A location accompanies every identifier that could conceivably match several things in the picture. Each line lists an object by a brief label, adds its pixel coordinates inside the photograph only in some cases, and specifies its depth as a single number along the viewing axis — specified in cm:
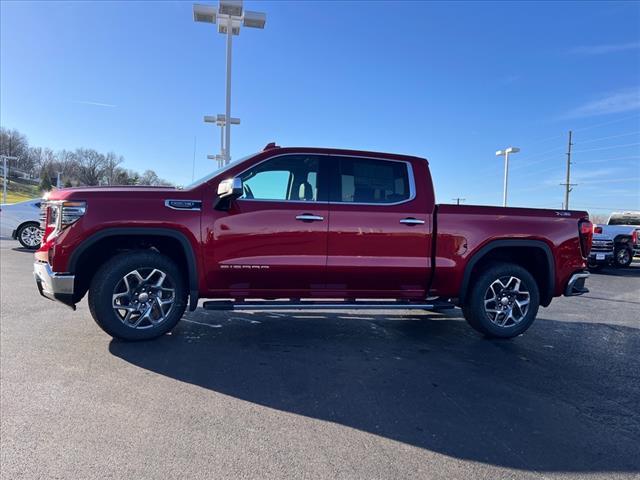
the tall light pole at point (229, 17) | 1259
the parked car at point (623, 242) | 1530
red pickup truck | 432
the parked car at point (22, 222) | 1297
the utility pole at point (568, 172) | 4719
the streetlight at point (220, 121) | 2128
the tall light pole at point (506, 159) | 2310
